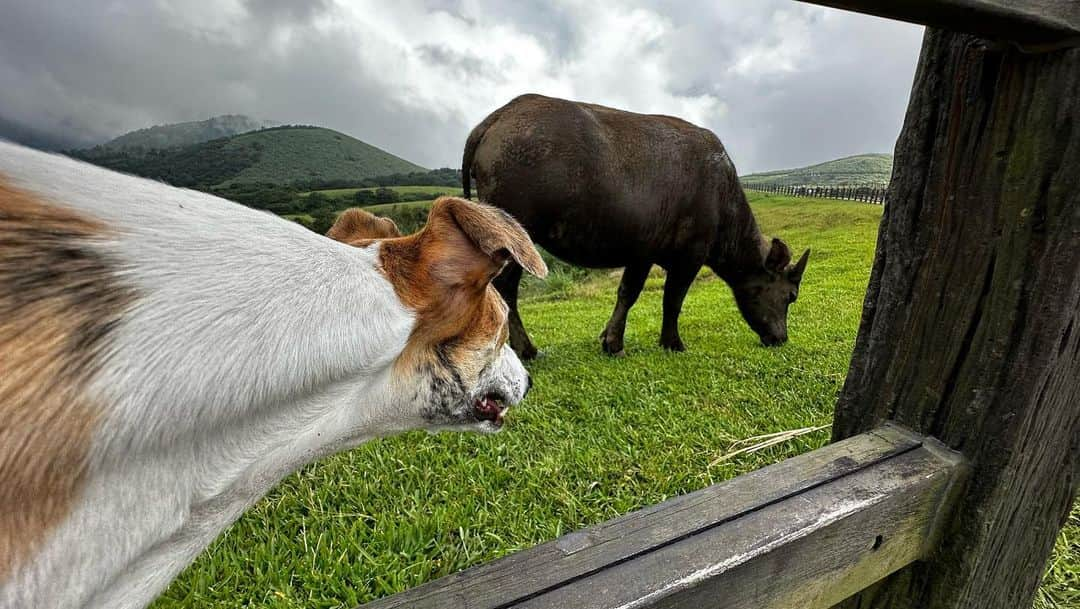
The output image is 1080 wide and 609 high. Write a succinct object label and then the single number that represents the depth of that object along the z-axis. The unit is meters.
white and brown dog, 0.57
